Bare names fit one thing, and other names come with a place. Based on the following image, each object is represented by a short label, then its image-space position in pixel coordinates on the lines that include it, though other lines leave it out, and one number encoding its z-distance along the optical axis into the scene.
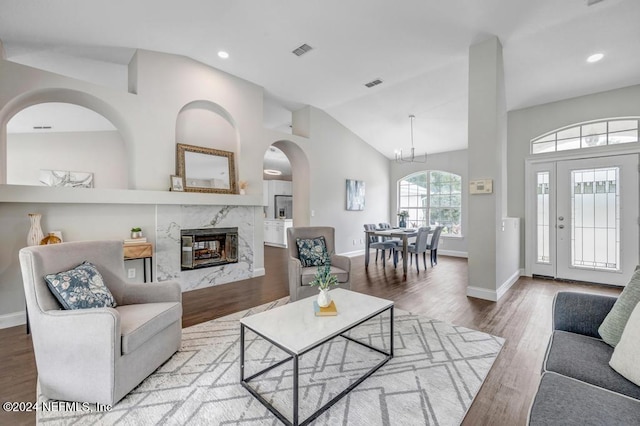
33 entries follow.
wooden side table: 3.45
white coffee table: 1.64
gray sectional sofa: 1.03
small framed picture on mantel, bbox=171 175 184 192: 4.06
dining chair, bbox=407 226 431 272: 5.46
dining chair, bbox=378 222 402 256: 5.79
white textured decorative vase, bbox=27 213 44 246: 2.99
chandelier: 7.81
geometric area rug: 1.65
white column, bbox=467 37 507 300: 3.71
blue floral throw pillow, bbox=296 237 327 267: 3.66
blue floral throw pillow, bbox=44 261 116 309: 1.85
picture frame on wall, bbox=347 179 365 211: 6.97
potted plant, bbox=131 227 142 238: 3.71
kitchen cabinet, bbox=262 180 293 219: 9.62
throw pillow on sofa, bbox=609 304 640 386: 1.25
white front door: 4.26
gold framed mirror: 4.26
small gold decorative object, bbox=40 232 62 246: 3.04
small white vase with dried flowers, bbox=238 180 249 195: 4.79
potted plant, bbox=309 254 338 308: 2.15
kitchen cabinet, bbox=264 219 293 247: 8.73
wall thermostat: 3.72
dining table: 5.26
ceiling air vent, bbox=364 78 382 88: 4.96
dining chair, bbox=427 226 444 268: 5.76
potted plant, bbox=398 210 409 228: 6.59
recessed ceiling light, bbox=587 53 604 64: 3.77
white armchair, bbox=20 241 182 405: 1.69
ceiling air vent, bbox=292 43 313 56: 3.92
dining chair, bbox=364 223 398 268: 5.71
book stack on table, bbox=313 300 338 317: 2.07
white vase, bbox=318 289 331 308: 2.14
